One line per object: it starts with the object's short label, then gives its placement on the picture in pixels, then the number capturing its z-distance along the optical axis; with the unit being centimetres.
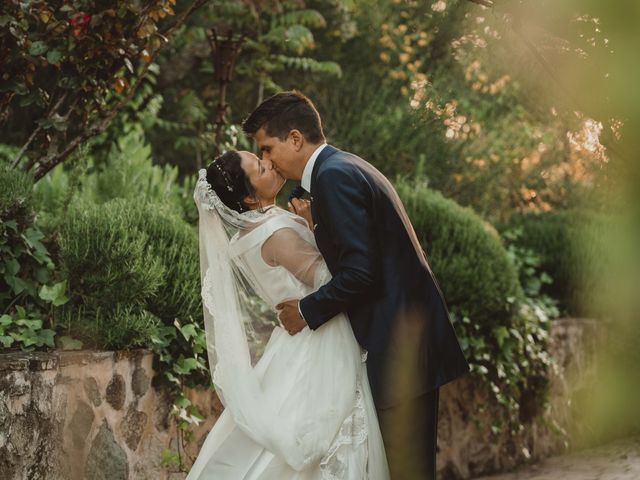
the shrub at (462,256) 560
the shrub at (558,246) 695
